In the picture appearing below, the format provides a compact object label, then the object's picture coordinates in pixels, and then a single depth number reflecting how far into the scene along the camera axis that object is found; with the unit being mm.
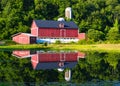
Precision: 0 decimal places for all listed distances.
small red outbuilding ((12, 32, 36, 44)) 66219
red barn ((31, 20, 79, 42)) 69625
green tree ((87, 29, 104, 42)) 67512
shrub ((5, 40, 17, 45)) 63359
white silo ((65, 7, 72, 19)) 81450
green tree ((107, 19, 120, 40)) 66875
